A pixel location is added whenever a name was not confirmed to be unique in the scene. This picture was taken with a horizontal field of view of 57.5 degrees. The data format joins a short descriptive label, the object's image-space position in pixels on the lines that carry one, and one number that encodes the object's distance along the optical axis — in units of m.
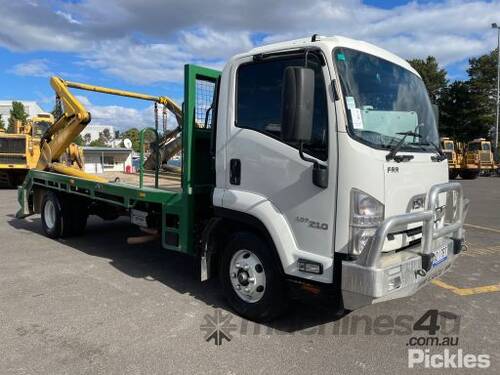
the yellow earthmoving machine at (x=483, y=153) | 32.34
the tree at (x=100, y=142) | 67.00
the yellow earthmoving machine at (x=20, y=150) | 18.20
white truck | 3.54
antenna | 7.34
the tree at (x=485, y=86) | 43.44
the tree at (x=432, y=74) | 46.06
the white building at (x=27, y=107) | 102.00
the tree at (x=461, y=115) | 43.56
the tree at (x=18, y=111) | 54.96
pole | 39.43
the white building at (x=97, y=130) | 111.85
